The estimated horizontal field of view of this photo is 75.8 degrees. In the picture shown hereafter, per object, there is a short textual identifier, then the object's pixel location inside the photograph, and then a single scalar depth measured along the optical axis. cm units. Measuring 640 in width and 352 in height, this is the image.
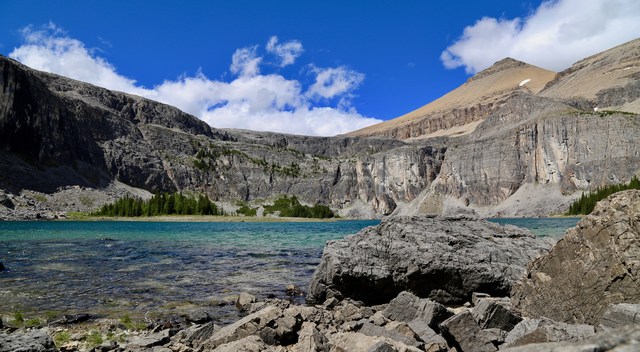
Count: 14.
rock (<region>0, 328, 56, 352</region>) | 929
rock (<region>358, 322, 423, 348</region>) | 1084
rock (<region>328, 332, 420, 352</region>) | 891
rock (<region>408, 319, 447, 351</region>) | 1076
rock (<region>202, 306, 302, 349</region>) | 1173
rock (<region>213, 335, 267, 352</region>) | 1012
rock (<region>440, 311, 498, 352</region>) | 1052
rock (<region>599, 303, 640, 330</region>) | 887
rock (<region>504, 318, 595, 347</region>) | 896
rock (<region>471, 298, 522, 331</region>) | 1182
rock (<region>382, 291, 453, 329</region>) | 1266
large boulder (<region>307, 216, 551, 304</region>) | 1792
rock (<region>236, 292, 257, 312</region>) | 1806
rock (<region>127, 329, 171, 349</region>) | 1234
